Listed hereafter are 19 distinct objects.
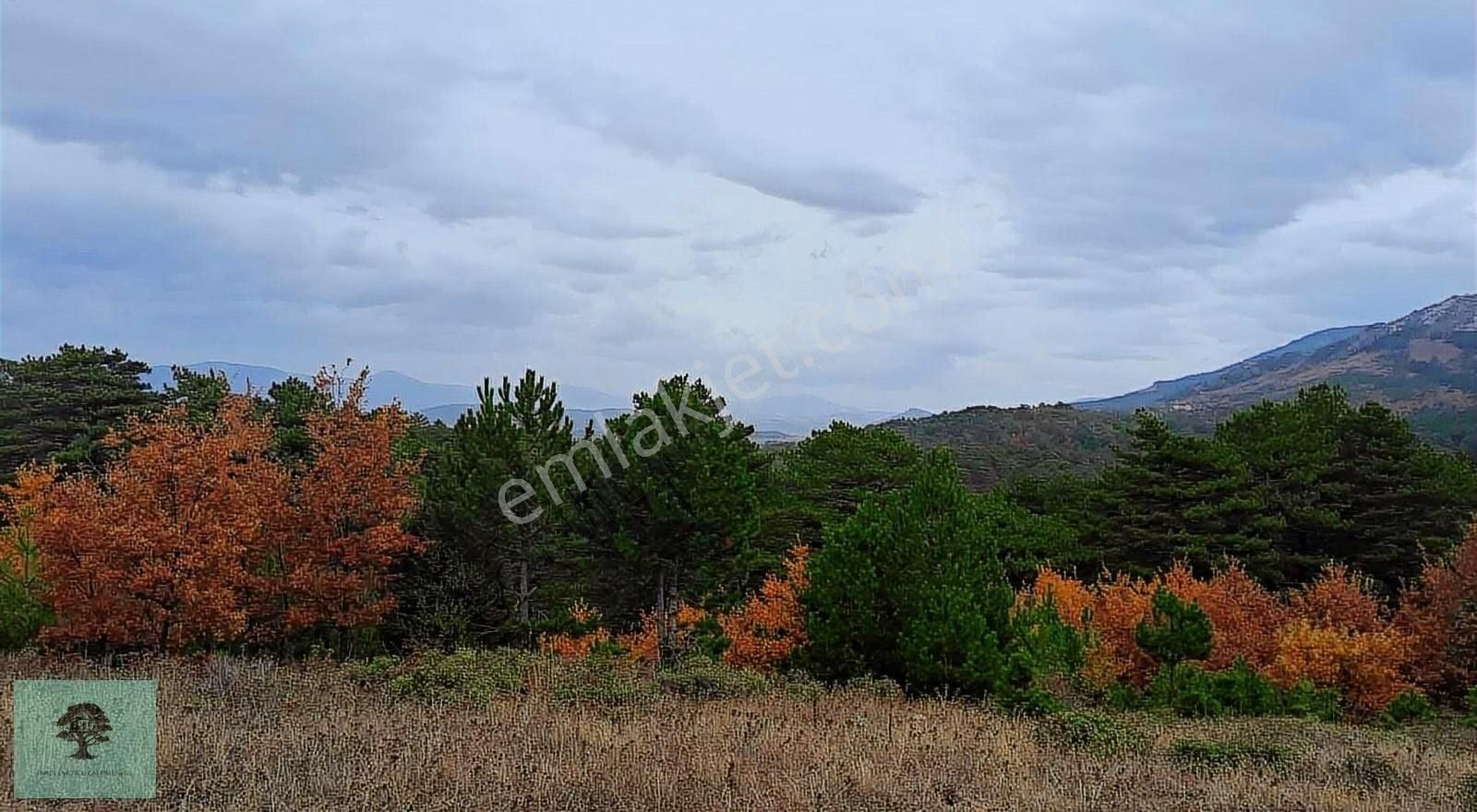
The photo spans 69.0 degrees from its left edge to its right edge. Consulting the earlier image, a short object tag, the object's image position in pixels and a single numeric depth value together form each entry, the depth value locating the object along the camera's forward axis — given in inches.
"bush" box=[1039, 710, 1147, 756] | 371.2
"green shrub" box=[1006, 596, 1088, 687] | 577.9
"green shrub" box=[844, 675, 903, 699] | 513.7
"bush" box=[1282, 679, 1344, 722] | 615.5
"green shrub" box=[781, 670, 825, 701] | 472.4
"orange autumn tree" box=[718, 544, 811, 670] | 717.9
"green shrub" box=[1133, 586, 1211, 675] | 770.8
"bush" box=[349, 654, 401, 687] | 473.1
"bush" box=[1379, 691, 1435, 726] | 682.2
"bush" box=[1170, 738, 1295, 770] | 354.9
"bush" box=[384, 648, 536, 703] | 431.2
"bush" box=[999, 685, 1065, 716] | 453.7
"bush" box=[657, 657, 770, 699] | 473.7
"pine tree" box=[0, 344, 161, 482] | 1382.9
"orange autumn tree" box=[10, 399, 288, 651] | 583.2
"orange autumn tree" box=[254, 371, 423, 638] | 674.2
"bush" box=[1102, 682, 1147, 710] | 623.2
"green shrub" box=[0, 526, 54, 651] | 645.3
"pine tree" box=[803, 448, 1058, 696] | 553.0
